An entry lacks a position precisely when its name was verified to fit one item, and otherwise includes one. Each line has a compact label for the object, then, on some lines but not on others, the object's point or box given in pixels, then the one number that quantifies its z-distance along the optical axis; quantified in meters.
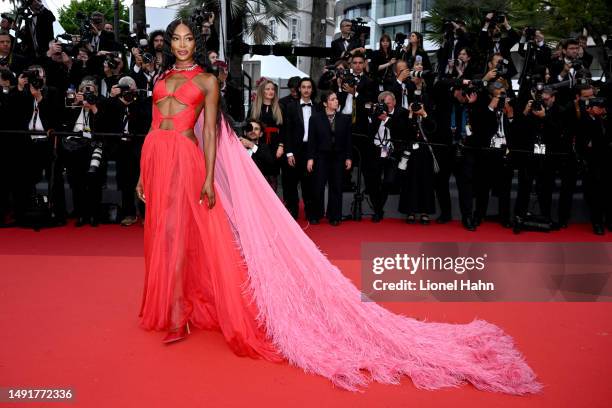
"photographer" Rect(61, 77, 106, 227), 7.64
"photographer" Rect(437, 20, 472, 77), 9.30
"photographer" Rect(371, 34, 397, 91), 9.61
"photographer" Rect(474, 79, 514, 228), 7.98
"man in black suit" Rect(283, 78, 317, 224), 8.15
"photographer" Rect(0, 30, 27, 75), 8.58
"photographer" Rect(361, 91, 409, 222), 8.16
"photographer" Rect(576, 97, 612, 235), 8.18
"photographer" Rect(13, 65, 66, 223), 7.71
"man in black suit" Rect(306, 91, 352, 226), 8.02
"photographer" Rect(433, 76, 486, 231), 8.03
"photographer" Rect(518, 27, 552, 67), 9.72
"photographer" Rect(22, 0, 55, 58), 9.47
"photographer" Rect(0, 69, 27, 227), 7.70
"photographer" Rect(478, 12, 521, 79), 9.39
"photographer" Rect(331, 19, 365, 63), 10.15
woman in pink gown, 3.56
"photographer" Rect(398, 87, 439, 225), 8.12
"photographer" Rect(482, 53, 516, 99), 8.20
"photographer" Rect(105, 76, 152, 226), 7.65
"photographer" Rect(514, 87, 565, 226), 8.07
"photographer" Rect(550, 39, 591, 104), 9.01
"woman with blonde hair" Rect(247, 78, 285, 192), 8.14
